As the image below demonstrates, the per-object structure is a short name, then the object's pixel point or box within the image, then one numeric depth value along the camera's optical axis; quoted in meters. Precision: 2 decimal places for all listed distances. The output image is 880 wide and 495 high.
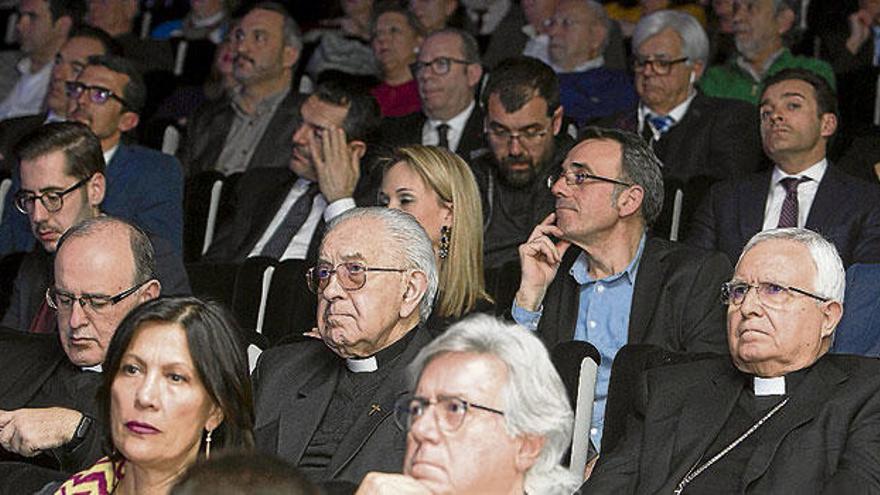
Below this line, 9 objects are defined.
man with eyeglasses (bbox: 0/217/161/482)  8.84
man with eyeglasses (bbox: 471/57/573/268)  11.80
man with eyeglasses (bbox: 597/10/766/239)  12.87
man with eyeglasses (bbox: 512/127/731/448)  9.50
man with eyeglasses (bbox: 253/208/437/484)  8.12
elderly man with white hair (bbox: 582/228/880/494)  7.69
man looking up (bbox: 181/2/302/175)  14.49
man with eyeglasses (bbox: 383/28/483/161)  13.77
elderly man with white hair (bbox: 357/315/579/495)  6.28
